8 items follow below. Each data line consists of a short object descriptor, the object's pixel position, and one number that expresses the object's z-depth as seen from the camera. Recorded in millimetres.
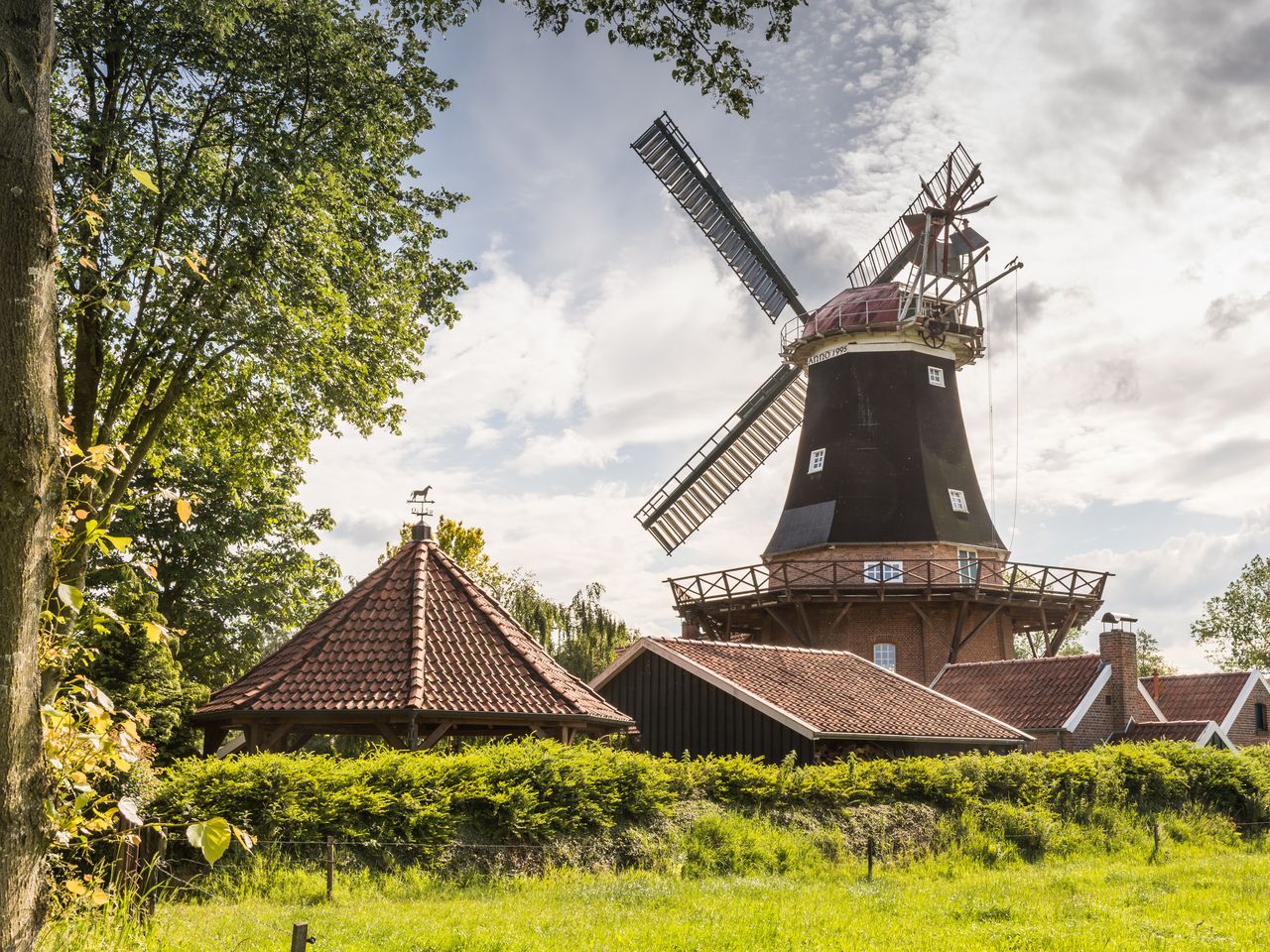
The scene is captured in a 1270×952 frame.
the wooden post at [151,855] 8853
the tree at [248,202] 15266
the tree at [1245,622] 50562
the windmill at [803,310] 34031
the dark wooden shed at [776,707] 20781
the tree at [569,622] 35156
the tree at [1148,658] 50759
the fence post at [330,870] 10906
